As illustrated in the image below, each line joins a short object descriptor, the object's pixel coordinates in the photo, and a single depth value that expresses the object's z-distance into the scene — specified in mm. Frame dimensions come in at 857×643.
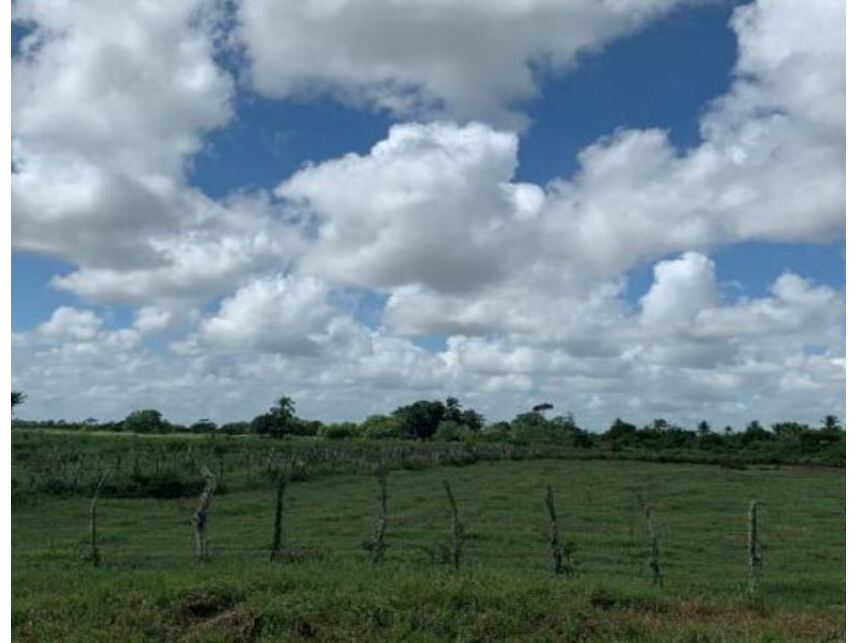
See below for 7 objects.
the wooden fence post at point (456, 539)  19320
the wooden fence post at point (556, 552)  19797
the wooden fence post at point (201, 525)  19500
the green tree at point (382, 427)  111812
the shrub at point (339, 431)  107819
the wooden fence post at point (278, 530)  19734
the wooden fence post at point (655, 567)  19459
